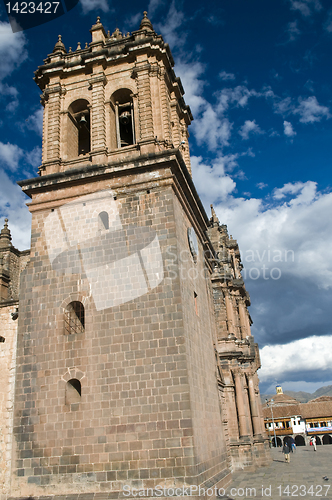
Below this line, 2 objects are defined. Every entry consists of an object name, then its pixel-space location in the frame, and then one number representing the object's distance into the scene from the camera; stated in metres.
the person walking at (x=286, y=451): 24.31
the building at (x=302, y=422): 64.06
